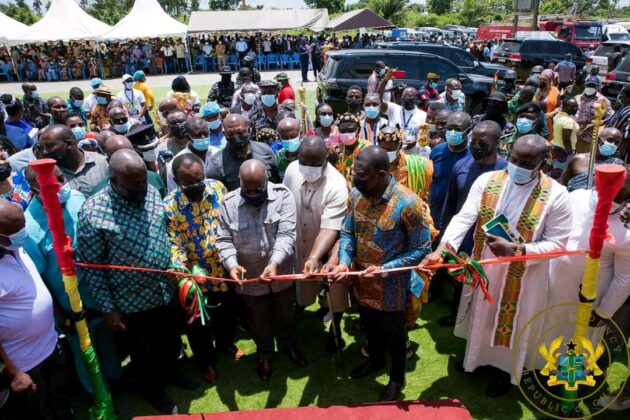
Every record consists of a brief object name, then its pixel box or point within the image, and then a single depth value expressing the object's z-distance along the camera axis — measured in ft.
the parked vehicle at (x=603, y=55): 46.73
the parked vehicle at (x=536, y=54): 62.95
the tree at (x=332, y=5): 202.69
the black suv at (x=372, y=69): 38.29
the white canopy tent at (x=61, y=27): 66.18
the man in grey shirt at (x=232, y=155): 15.26
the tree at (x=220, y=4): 253.03
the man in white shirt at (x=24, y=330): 9.02
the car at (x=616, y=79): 37.99
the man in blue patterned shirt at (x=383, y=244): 10.80
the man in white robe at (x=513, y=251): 10.71
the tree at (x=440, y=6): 249.34
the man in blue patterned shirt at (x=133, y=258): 10.72
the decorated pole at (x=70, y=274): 8.75
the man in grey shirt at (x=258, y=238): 11.76
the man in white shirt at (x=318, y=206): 12.86
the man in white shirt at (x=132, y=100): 31.27
